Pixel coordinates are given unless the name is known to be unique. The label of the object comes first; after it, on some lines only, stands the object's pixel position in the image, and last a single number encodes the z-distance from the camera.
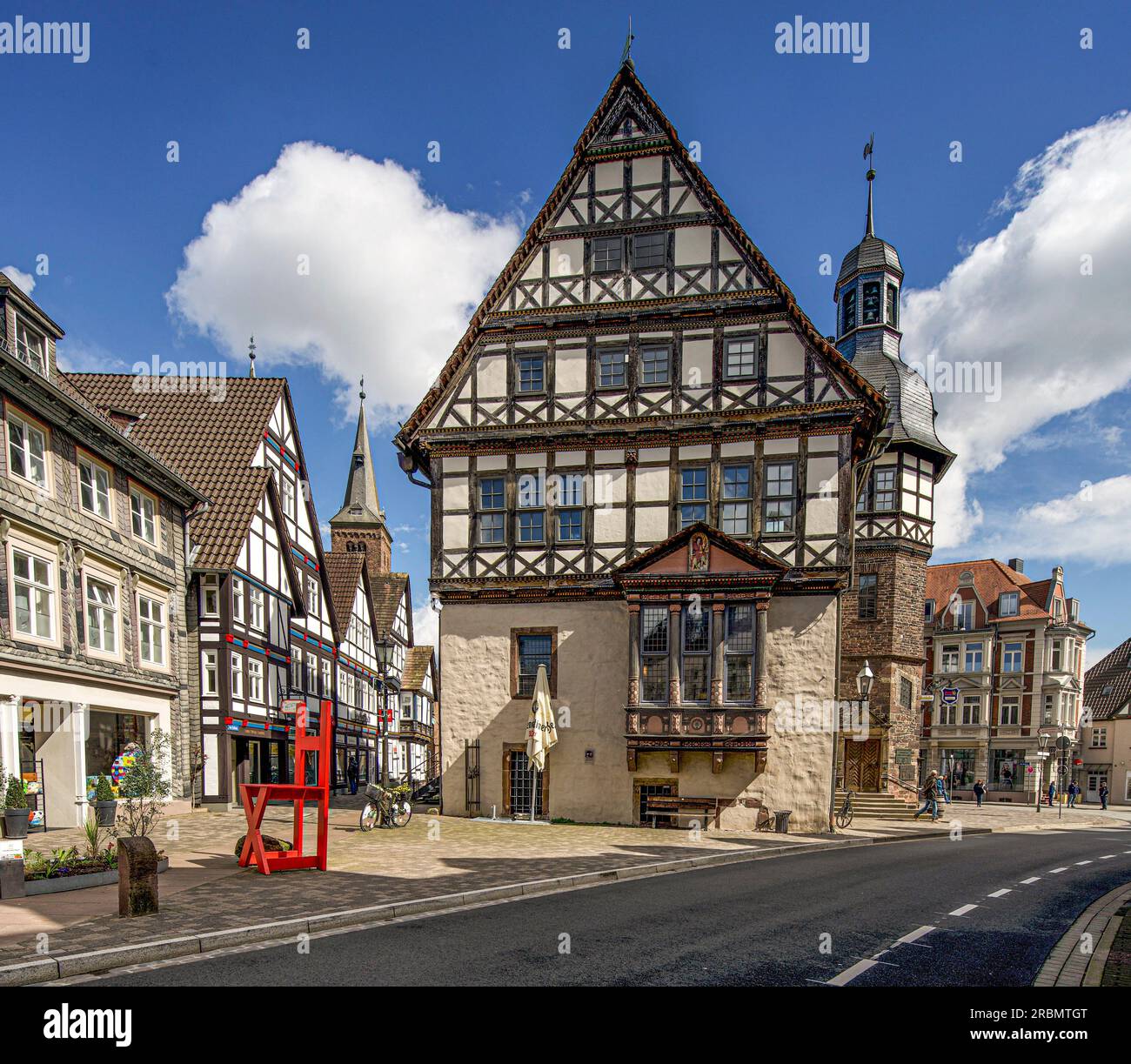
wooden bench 19.25
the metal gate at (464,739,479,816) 20.59
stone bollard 8.92
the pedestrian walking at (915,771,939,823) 26.88
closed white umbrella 19.08
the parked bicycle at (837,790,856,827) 21.38
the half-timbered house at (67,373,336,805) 24.55
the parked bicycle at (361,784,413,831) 18.11
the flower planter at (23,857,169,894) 10.20
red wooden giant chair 11.95
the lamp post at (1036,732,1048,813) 46.94
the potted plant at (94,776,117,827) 17.47
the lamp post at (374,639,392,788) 18.94
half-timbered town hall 19.09
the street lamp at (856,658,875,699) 20.66
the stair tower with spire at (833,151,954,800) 30.20
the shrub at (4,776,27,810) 14.21
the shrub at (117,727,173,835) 13.09
